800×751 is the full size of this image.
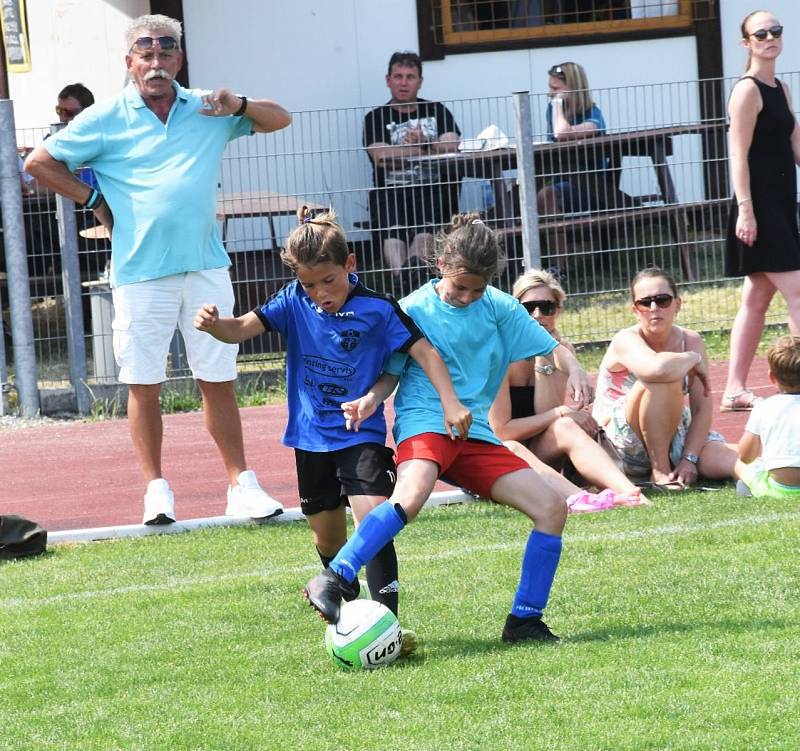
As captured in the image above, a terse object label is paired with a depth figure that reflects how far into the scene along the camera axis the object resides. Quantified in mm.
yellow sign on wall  30878
